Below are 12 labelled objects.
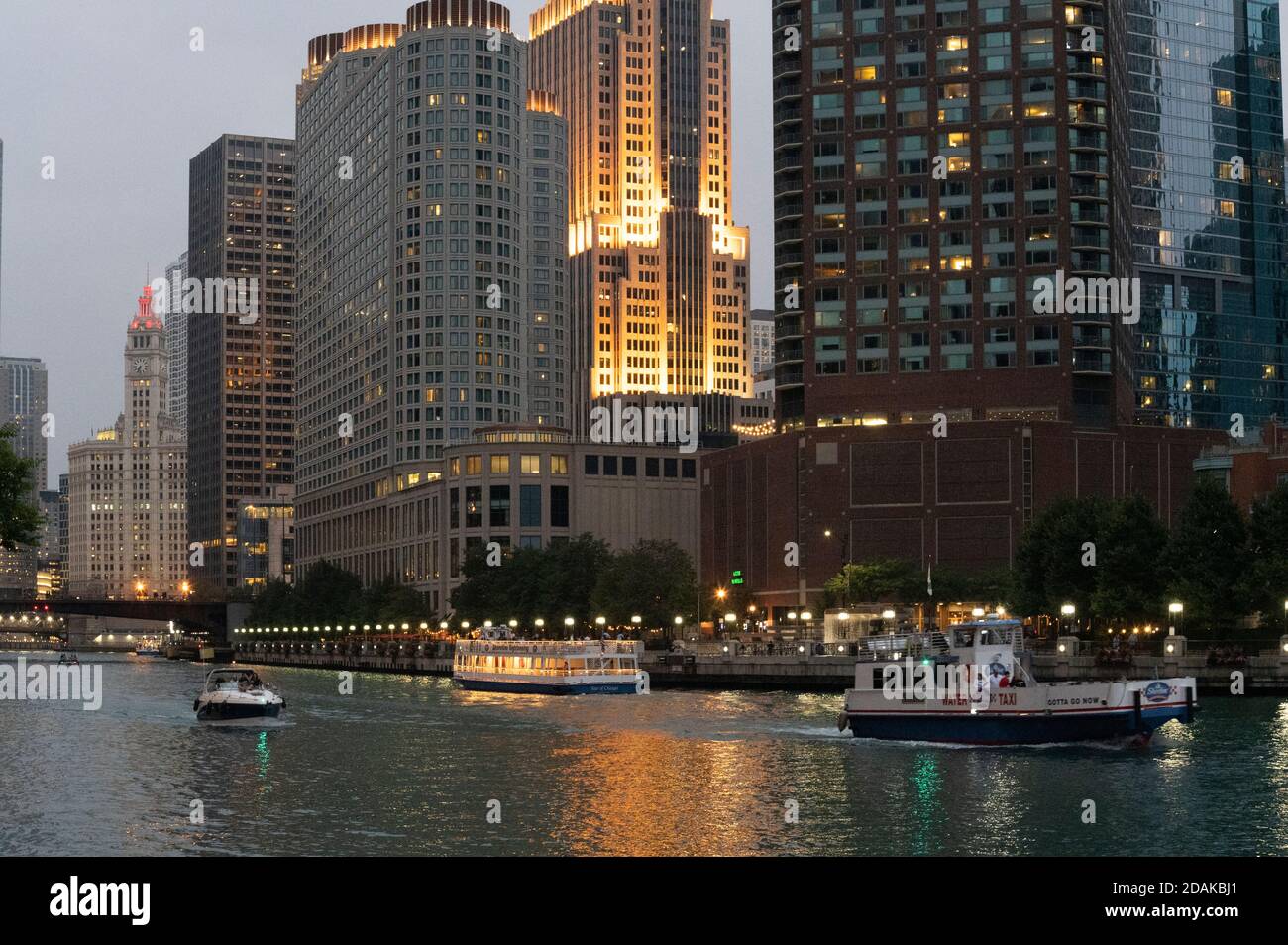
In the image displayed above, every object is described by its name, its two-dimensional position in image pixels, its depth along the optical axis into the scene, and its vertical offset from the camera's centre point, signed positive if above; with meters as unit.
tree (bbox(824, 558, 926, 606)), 178.75 -0.19
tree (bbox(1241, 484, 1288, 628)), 118.06 +1.29
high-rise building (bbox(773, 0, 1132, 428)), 197.88 +40.45
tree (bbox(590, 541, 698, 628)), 181.50 -0.81
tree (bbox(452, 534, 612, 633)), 193.38 -0.31
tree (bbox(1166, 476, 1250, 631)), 121.94 +1.21
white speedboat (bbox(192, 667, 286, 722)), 100.56 -7.10
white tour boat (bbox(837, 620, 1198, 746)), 79.31 -6.09
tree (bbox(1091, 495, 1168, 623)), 129.75 +0.48
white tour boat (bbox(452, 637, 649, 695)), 138.12 -7.33
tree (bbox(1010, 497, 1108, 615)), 137.88 +1.64
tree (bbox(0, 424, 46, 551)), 103.50 +5.55
